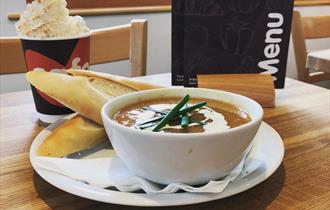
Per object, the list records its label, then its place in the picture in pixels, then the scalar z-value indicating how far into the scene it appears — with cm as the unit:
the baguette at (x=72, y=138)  53
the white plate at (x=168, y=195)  41
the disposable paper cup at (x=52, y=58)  68
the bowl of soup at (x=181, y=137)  41
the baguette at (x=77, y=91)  58
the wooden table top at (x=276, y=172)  45
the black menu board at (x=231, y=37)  80
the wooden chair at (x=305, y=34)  169
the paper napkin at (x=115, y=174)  42
